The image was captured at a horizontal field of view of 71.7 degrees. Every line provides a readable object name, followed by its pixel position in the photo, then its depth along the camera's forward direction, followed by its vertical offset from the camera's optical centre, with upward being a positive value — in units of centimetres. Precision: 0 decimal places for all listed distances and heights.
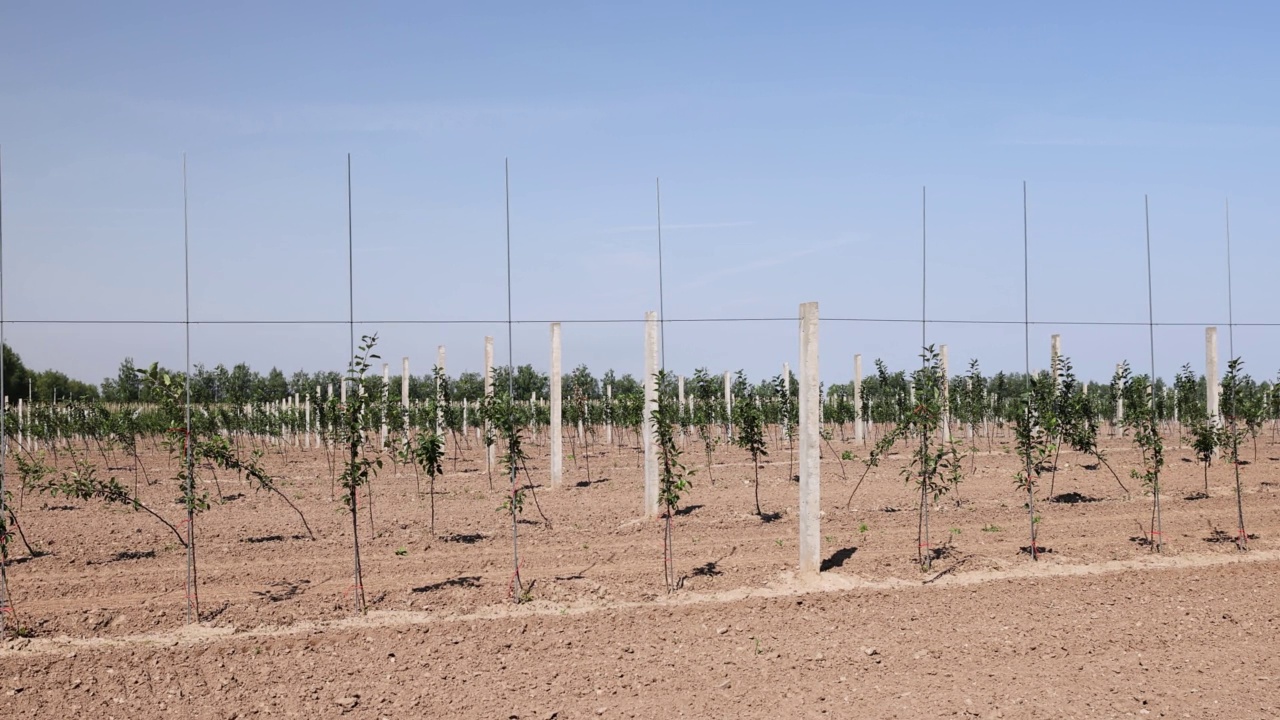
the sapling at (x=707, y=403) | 2016 -81
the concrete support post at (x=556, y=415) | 1806 -90
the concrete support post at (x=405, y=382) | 2732 -27
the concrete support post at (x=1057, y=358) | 1630 +15
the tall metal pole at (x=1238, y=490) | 1254 -177
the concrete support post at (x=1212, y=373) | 2267 -23
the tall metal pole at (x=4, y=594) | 884 -229
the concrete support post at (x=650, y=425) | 1348 -85
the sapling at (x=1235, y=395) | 1258 -54
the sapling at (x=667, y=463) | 1051 -113
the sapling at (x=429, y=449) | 1167 -102
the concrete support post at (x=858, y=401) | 2956 -112
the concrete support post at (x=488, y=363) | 2076 +23
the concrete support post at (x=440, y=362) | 2279 +31
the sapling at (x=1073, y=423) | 1775 -119
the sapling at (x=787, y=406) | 2057 -93
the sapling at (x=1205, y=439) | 1503 -128
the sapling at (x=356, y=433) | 949 -64
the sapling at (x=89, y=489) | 1078 -144
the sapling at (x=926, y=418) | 1141 -66
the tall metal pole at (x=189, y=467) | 923 -98
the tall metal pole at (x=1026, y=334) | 1141 +42
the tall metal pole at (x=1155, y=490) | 1235 -176
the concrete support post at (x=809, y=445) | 1087 -93
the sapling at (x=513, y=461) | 1010 -110
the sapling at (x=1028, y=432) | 1233 -92
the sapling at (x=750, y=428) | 1619 -109
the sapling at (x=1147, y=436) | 1266 -112
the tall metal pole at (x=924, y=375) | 1131 -10
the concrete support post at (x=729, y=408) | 3186 -147
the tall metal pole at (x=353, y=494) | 957 -134
